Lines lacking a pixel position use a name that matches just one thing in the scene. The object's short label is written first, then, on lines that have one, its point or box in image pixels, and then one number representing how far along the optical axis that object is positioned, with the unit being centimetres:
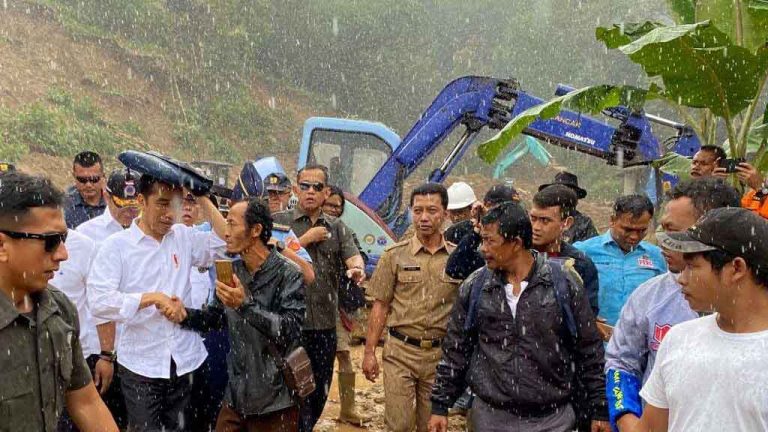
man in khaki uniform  568
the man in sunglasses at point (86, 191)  645
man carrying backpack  410
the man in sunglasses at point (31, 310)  276
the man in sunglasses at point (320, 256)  646
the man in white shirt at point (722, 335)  262
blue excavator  1046
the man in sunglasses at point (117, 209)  542
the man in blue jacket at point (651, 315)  357
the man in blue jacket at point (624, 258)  554
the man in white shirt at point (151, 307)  461
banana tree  534
